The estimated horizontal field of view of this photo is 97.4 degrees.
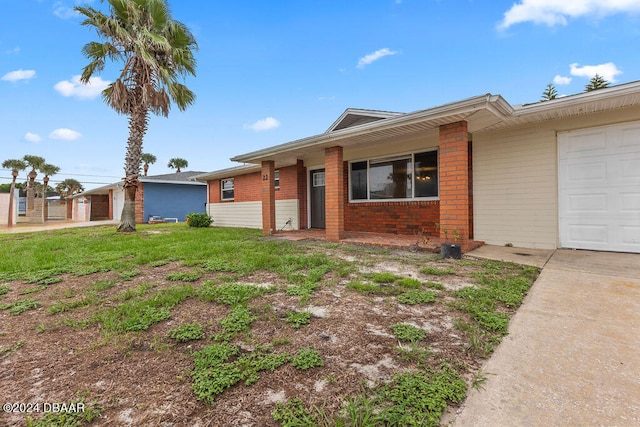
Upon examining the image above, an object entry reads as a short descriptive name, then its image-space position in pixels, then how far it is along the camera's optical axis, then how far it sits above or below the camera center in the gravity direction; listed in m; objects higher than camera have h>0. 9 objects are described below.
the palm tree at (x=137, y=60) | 9.31 +5.61
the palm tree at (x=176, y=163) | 35.84 +6.88
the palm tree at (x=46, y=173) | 25.44 +4.39
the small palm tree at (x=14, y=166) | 21.35 +4.31
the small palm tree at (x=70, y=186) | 40.91 +4.73
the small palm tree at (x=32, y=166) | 23.37 +4.50
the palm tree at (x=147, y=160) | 34.44 +7.09
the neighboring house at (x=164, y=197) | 18.19 +1.43
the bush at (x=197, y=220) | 12.94 -0.17
